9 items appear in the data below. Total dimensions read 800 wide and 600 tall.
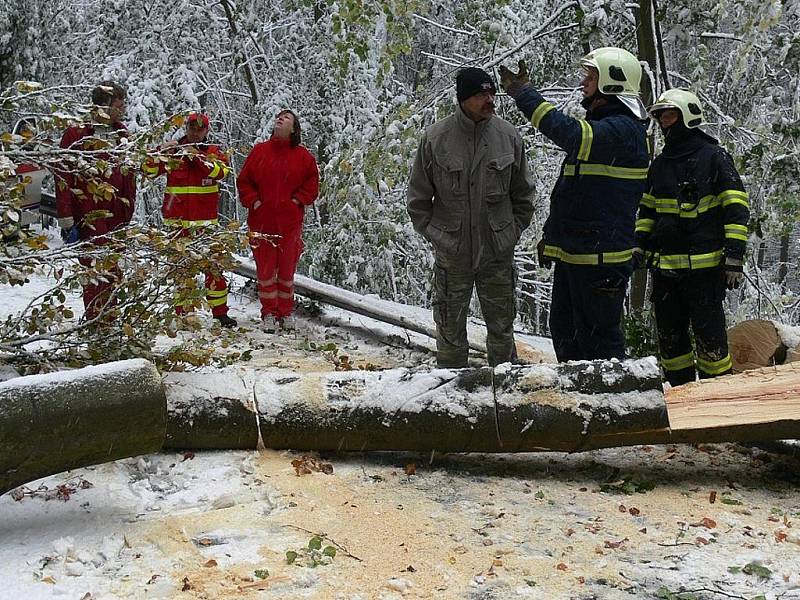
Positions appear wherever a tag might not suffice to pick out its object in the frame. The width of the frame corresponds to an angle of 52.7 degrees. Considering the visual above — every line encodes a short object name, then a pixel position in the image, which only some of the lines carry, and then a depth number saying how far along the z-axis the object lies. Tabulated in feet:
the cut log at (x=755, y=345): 17.66
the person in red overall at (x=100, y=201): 19.34
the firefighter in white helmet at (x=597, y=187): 15.31
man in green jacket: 16.66
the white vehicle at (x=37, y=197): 34.71
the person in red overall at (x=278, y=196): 23.77
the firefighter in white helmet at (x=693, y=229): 16.33
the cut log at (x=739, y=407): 13.10
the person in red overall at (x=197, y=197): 23.93
